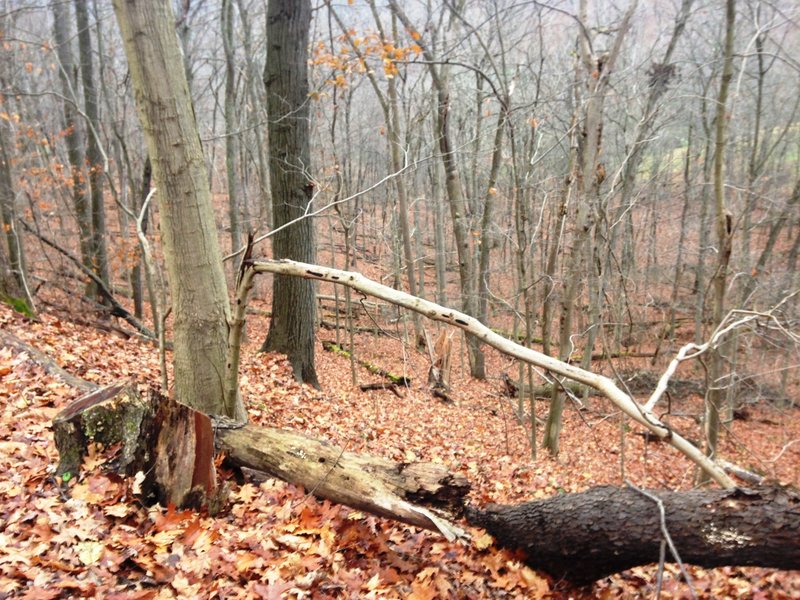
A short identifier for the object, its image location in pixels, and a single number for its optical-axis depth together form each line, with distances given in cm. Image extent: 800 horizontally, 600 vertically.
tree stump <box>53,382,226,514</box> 324
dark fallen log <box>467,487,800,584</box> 284
